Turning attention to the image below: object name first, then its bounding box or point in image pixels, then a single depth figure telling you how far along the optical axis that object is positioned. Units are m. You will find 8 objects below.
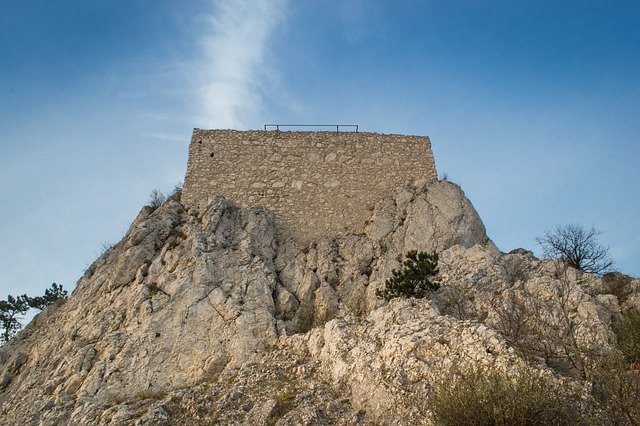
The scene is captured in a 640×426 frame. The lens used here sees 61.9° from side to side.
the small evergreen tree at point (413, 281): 14.83
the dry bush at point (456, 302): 14.41
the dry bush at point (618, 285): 15.49
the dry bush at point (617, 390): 9.08
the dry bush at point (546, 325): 11.30
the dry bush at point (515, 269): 16.05
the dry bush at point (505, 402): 9.05
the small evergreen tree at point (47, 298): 26.94
